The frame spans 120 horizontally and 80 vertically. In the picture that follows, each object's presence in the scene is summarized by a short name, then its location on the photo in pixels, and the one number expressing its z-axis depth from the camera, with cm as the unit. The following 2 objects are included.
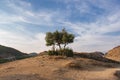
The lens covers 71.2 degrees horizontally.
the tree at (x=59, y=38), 1398
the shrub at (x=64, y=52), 1211
